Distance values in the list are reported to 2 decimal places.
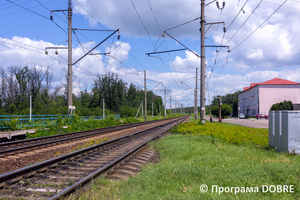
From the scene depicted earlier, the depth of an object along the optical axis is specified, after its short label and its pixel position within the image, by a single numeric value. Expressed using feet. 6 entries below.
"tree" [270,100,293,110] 182.11
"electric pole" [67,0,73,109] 79.30
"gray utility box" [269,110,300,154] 30.66
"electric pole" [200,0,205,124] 69.05
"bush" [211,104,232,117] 248.32
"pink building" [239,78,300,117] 251.19
